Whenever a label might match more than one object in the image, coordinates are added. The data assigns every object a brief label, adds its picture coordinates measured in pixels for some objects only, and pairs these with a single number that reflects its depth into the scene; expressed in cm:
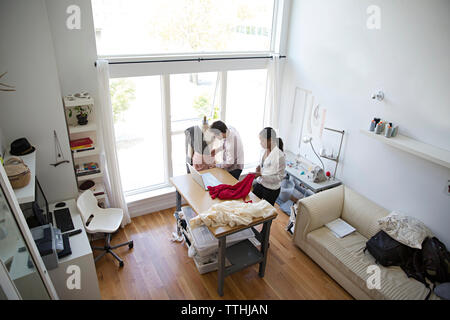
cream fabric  295
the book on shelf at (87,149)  348
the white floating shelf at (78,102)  321
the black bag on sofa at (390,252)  315
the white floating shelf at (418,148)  284
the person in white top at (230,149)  394
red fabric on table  339
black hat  291
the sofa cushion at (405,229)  310
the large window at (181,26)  361
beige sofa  299
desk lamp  436
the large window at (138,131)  399
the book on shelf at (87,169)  361
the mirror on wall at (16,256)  180
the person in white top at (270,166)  352
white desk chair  334
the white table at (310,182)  408
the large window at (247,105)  479
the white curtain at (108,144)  346
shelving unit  329
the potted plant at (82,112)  344
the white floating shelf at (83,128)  335
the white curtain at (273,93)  464
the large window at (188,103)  431
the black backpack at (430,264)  294
